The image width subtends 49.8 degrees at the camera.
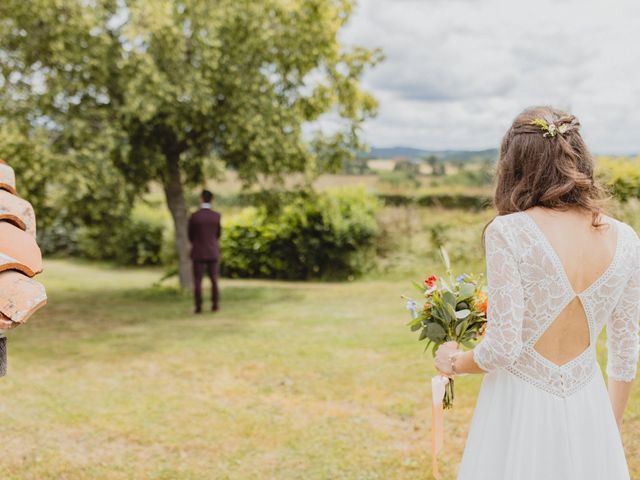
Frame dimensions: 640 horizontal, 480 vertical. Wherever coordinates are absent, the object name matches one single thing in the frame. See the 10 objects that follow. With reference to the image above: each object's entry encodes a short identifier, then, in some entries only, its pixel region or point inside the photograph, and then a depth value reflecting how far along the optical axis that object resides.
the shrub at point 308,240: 19.22
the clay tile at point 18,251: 2.45
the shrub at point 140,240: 24.64
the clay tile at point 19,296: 2.32
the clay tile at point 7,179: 2.87
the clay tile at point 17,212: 2.67
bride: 2.74
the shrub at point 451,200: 28.75
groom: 13.45
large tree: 12.63
